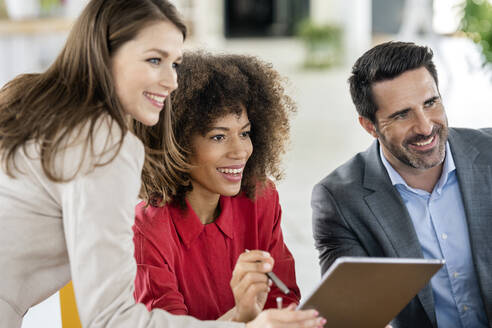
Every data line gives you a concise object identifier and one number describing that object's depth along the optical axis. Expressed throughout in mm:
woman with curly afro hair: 3167
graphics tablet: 2848
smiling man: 3300
